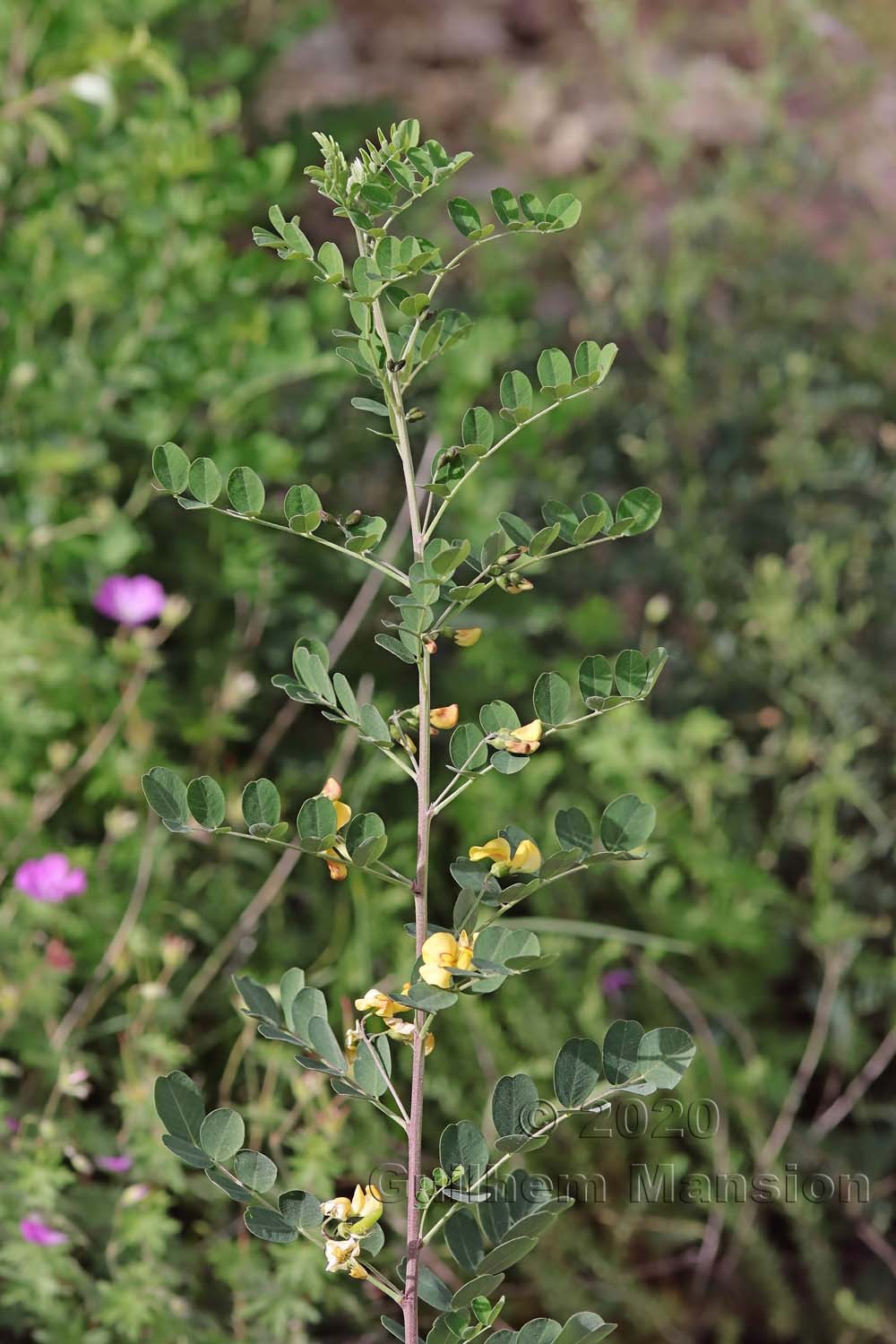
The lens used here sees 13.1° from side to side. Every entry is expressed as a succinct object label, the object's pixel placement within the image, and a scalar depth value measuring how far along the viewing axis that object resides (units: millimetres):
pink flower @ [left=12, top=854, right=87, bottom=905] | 1706
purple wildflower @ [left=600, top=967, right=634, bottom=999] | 1967
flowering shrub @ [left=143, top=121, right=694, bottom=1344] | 1293
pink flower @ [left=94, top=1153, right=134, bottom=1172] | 1600
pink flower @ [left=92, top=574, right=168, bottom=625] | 2036
